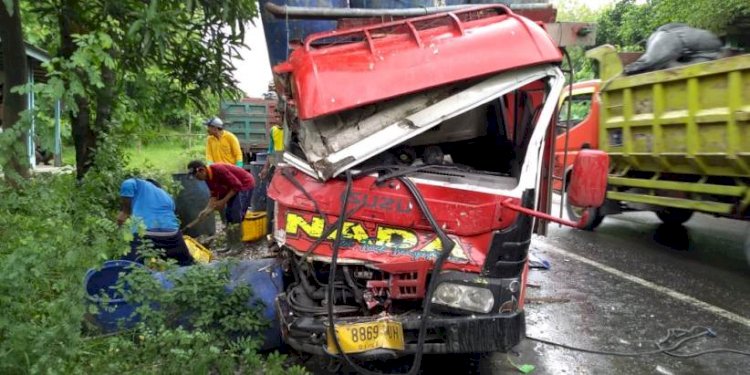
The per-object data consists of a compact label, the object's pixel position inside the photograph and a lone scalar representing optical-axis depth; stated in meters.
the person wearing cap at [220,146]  8.68
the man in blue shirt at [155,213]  5.17
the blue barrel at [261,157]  10.10
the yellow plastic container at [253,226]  7.10
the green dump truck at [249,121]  15.97
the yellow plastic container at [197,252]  5.71
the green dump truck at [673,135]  5.47
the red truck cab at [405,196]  3.04
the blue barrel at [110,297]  3.66
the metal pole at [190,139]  22.23
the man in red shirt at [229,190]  7.00
